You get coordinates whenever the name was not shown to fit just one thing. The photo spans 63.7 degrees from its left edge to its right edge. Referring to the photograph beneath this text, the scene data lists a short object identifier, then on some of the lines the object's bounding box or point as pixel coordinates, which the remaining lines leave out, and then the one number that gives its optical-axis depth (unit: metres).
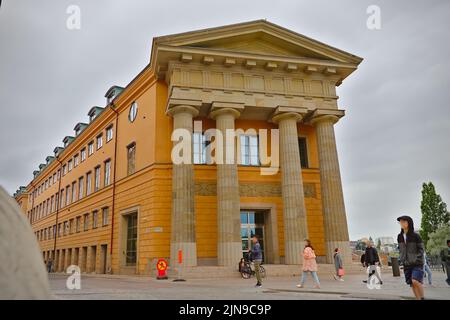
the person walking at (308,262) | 12.23
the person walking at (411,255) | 6.64
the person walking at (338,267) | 16.56
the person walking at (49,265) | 38.47
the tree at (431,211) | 57.28
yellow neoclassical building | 20.83
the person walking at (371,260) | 14.62
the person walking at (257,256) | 12.99
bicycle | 18.46
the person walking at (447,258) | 12.40
